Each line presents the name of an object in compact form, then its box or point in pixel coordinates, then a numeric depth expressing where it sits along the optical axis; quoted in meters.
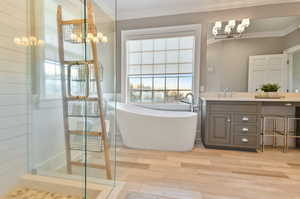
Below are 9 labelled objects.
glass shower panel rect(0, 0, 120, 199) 1.39
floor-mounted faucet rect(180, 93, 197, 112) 2.91
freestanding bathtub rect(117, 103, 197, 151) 2.41
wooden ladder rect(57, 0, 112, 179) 1.58
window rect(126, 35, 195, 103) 3.15
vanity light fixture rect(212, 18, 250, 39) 2.77
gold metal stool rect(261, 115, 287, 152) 2.51
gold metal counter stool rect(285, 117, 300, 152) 2.59
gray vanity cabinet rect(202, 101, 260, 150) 2.43
